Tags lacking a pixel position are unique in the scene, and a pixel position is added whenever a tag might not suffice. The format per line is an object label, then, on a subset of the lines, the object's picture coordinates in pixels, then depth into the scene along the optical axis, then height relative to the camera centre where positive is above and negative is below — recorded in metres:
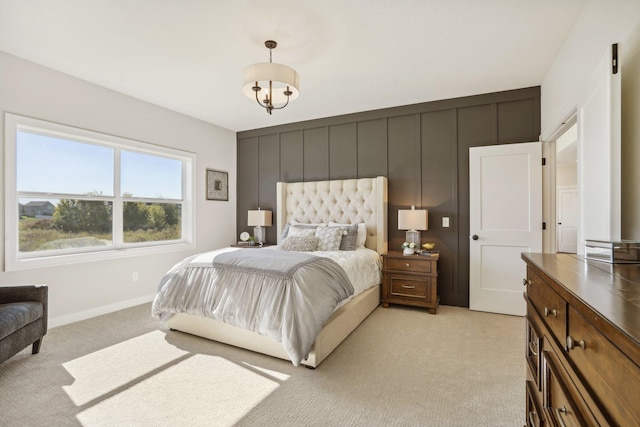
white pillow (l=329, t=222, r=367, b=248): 4.21 -0.30
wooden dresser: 0.58 -0.33
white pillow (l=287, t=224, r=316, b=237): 4.19 -0.25
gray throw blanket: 2.35 -0.68
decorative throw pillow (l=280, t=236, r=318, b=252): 3.84 -0.39
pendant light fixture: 2.46 +1.12
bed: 2.61 -0.13
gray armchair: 2.22 -0.80
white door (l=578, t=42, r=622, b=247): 1.51 +0.32
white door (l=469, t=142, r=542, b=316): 3.57 -0.08
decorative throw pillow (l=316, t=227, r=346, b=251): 3.93 -0.32
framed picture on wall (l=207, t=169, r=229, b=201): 5.17 +0.49
